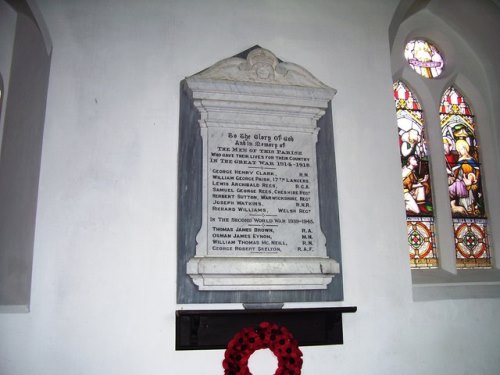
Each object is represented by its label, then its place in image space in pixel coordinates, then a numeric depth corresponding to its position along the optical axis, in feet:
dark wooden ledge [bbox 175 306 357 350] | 10.03
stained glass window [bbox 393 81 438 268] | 13.44
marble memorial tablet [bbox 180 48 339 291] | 10.52
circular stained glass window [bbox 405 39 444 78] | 15.17
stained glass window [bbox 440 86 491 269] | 13.93
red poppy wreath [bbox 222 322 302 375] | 8.51
